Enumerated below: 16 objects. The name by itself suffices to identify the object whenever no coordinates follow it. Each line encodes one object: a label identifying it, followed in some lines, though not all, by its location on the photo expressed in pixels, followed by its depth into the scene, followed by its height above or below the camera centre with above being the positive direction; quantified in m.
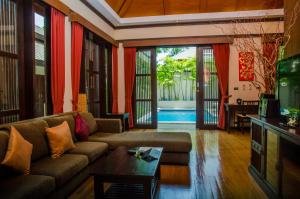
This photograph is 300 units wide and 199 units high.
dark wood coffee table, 2.08 -0.70
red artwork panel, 6.40 +0.60
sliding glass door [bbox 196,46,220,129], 6.64 +0.11
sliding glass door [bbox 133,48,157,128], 6.84 +0.12
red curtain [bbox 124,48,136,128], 6.81 +0.55
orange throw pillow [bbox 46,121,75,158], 2.74 -0.54
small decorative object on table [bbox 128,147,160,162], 2.56 -0.67
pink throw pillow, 3.49 -0.52
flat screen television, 2.58 +0.09
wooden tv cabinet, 2.11 -0.66
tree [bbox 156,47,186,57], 12.23 +2.21
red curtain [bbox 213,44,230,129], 6.43 +0.71
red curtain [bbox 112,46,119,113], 6.65 +0.46
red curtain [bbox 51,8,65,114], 3.65 +0.54
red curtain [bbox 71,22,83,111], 4.29 +0.60
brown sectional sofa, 1.94 -0.70
